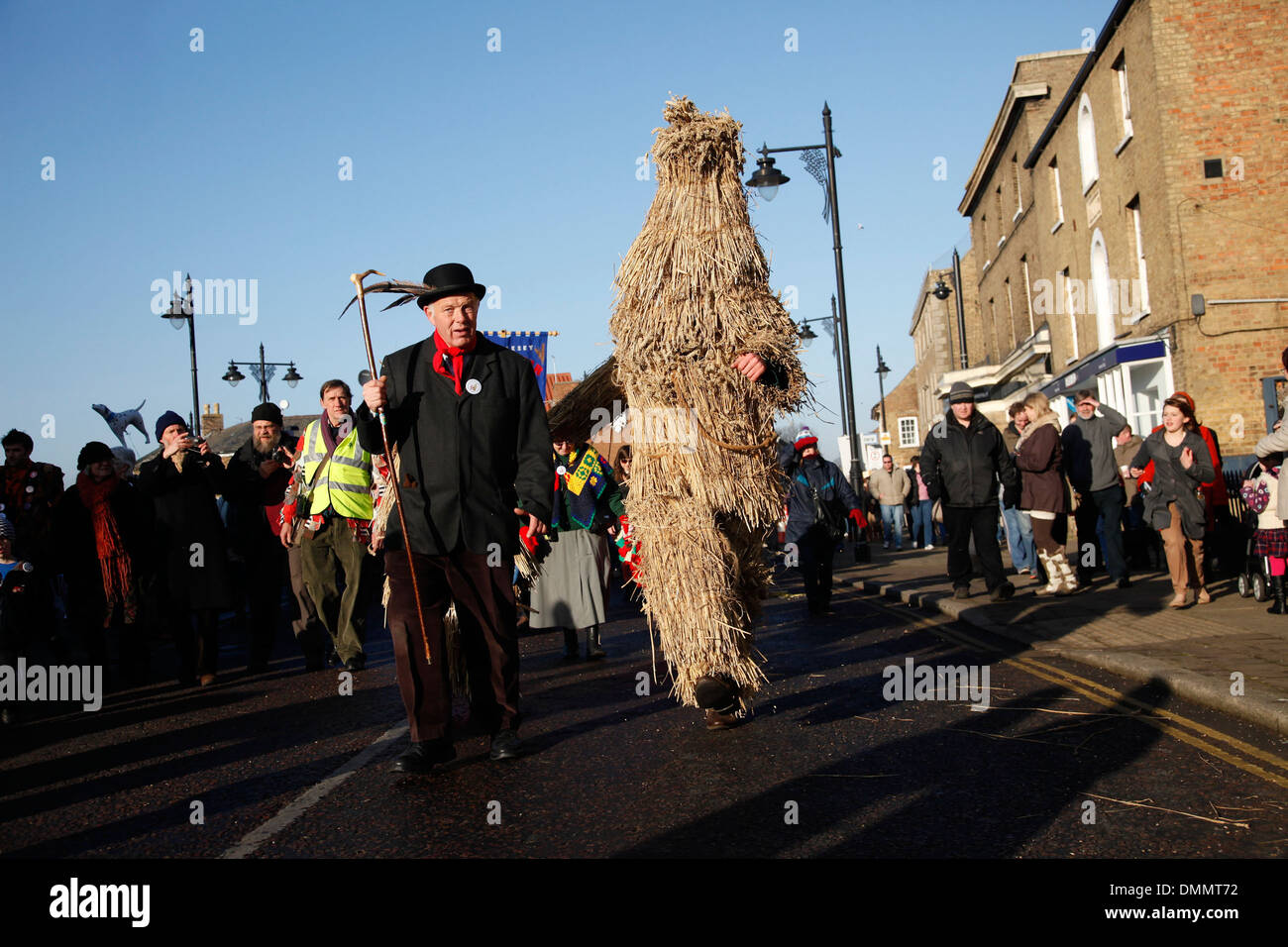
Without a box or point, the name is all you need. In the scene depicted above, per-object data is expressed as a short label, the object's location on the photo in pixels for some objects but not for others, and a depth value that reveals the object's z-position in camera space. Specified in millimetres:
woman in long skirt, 8945
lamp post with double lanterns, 32375
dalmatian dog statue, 20750
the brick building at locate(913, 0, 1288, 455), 18094
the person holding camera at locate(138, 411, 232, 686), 9016
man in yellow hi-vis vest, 8461
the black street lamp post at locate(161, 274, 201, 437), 26261
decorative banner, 15852
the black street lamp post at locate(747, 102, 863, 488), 18984
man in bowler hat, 5250
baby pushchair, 9188
